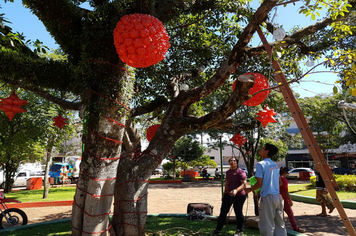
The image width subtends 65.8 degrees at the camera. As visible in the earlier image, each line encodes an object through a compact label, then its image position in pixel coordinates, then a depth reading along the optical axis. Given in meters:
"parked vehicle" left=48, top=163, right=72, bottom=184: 23.37
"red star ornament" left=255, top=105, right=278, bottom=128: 5.50
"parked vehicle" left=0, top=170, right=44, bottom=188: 25.38
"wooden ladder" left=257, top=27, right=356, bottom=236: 3.63
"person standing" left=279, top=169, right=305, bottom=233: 5.96
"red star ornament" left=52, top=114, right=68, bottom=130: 6.37
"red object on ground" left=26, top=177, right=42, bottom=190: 19.45
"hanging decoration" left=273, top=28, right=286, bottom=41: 4.35
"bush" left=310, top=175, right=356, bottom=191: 13.28
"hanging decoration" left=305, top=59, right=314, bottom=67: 4.36
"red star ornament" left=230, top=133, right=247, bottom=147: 7.27
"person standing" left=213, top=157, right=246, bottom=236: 5.40
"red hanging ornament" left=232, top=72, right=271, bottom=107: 4.39
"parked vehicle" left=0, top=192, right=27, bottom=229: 6.89
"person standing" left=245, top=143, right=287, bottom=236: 4.14
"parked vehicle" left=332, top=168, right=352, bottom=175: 29.77
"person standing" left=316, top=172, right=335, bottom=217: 7.92
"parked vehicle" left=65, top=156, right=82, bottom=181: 31.24
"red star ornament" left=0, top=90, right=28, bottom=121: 4.72
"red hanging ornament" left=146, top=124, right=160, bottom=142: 6.03
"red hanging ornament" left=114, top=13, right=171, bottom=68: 3.10
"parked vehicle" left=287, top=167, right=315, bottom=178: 30.78
